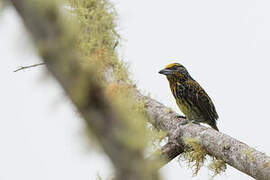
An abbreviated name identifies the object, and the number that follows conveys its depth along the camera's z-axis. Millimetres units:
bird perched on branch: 10981
